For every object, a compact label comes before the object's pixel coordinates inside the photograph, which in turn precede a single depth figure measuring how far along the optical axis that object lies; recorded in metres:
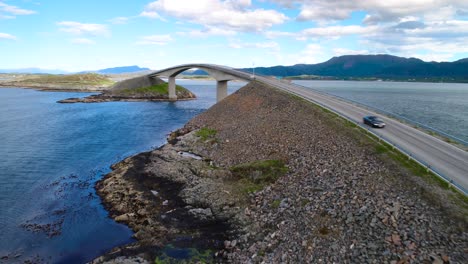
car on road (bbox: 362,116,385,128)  37.41
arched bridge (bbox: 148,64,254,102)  84.99
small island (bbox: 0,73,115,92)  162.61
